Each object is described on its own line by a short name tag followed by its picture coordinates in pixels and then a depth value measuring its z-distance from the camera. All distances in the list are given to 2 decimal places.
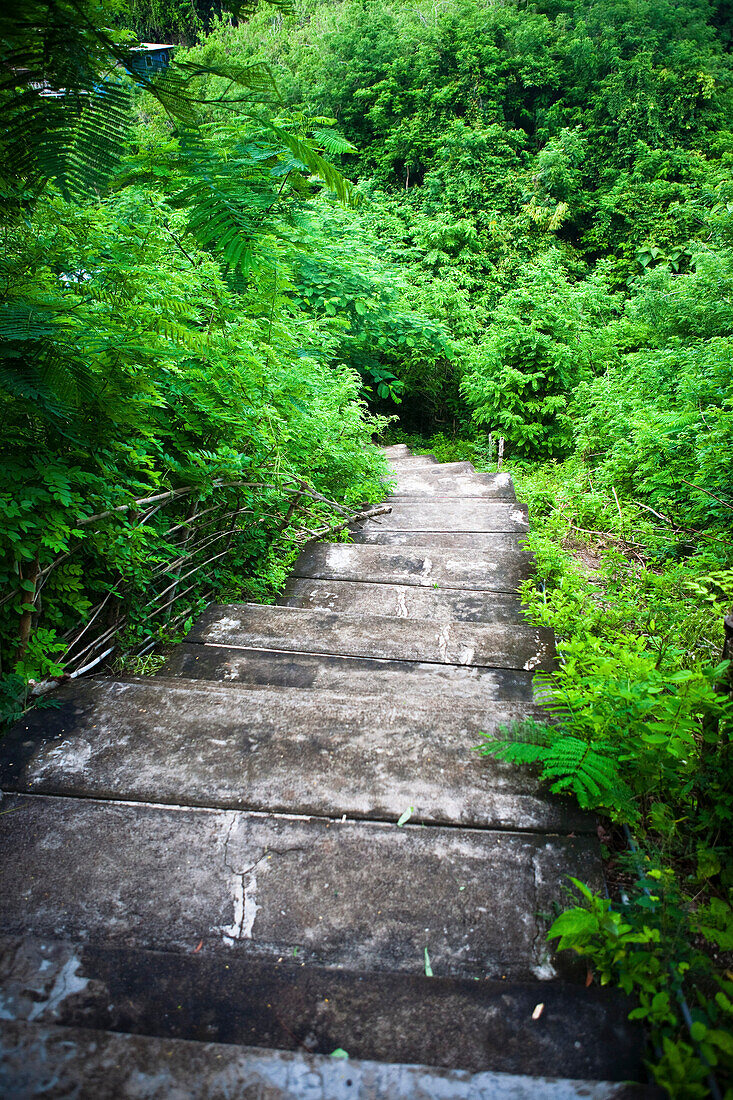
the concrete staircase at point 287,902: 1.07
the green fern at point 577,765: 1.54
